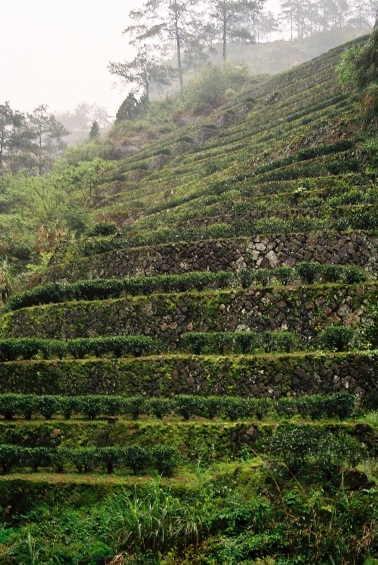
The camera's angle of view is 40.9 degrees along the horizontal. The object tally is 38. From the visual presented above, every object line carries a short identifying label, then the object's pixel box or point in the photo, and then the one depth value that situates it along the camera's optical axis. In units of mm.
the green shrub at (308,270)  17172
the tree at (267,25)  103688
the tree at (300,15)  97625
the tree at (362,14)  92062
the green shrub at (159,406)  14102
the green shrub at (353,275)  16688
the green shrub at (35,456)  12297
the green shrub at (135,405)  14273
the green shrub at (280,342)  15492
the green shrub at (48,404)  14320
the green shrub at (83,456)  12078
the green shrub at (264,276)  17984
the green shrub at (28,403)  14312
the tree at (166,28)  65812
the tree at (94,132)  62806
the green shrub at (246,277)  18125
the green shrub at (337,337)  14781
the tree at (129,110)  62538
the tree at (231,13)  67250
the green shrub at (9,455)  12328
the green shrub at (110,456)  11914
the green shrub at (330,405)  12703
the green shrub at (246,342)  15695
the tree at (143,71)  65000
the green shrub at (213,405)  13805
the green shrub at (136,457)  11828
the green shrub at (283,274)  17781
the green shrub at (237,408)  13562
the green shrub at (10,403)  14305
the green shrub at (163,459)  11766
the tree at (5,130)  57500
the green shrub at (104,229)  26625
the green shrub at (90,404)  14234
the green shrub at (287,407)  13312
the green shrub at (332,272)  16953
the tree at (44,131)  60250
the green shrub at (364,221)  19175
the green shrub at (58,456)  12281
